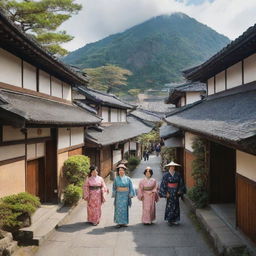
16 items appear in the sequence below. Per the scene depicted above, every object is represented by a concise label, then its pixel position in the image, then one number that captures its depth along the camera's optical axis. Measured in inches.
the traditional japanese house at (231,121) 230.4
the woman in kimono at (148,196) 333.7
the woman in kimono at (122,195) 327.6
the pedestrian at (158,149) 1399.0
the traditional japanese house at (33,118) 265.9
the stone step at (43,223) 266.1
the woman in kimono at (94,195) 336.2
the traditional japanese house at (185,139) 477.7
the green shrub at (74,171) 424.2
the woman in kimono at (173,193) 333.1
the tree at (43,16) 754.3
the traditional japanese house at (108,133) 638.5
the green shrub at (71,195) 388.2
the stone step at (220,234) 230.8
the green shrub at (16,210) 243.3
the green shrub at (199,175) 364.0
